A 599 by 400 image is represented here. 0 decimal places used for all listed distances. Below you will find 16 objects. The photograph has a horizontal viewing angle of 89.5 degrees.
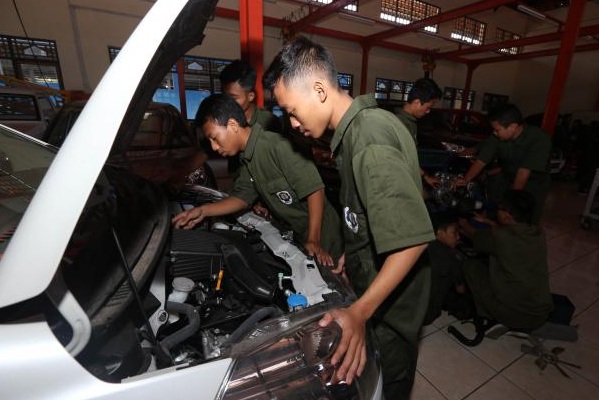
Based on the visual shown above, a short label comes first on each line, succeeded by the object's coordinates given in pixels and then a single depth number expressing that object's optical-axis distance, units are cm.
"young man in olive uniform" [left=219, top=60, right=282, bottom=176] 233
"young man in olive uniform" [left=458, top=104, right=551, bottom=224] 293
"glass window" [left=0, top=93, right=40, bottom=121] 469
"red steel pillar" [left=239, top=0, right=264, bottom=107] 238
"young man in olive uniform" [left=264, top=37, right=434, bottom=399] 86
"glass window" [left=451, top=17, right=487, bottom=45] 1219
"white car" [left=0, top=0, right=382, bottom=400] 54
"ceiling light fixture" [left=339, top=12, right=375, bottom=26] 748
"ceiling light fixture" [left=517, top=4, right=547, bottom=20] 654
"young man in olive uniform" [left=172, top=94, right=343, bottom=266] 172
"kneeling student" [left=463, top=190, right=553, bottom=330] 195
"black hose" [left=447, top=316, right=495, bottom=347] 217
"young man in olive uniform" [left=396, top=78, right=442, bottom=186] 298
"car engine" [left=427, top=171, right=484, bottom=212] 337
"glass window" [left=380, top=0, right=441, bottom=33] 1077
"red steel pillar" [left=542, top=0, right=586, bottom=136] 461
